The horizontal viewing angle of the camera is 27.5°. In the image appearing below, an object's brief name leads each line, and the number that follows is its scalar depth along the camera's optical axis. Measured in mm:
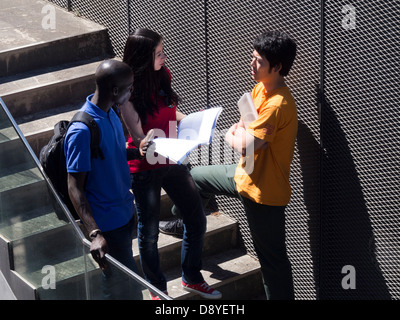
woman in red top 5867
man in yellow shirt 5910
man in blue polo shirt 5098
